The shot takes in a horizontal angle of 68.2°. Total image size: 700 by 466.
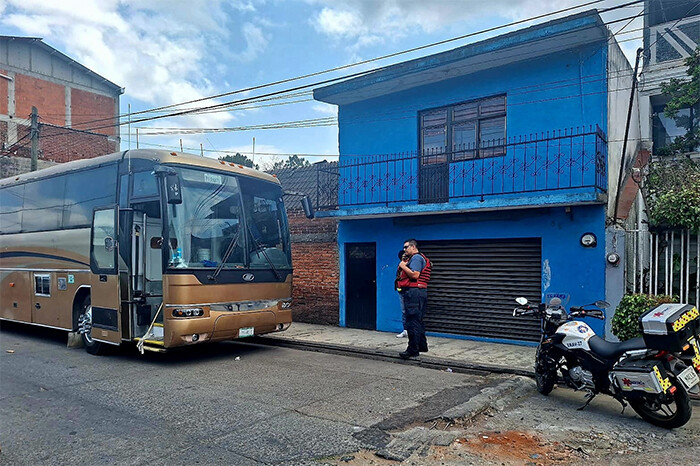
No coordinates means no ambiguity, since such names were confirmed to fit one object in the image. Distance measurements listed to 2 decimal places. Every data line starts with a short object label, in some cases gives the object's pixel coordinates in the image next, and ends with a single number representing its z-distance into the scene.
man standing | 8.21
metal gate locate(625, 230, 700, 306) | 7.89
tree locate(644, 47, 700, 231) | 7.64
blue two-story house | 9.09
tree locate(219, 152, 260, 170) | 28.34
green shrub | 7.32
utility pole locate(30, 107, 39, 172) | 15.91
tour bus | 7.80
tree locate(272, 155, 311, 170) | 35.09
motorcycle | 4.85
